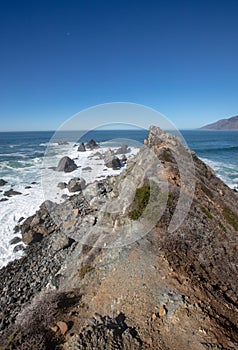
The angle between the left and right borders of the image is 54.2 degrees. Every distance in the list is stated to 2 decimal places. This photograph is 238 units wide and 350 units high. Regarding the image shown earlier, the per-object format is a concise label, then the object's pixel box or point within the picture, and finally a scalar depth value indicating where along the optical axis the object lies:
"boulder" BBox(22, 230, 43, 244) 16.38
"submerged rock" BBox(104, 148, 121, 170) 37.04
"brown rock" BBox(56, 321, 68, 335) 6.29
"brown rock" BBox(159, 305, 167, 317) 6.12
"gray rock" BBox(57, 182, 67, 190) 28.23
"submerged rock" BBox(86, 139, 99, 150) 63.52
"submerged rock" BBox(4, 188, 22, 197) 27.43
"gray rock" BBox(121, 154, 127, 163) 42.38
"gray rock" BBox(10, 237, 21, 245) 16.63
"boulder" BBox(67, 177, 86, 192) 26.94
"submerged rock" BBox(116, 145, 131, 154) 48.66
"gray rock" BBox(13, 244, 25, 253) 15.66
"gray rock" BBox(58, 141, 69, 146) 77.64
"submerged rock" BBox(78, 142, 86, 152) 60.04
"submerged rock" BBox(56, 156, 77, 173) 37.00
